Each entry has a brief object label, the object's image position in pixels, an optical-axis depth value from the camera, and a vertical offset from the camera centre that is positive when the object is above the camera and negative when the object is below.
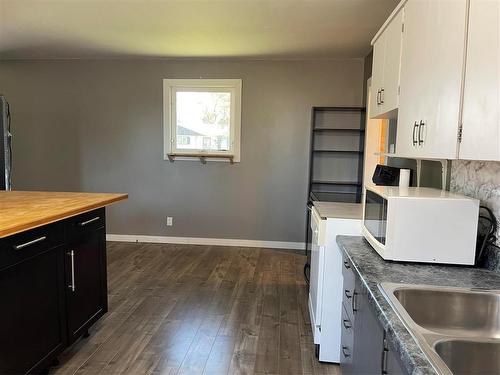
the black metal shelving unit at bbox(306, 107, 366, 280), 4.55 +0.04
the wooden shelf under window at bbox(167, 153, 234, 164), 4.76 -0.07
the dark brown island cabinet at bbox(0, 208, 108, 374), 1.71 -0.78
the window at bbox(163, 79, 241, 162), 4.72 +0.44
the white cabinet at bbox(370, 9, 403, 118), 1.99 +0.53
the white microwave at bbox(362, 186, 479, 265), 1.53 -0.30
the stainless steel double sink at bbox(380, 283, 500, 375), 1.28 -0.53
